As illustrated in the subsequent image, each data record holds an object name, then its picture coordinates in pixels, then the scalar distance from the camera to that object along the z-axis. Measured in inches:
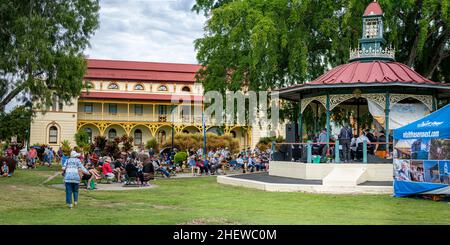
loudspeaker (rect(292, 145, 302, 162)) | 934.4
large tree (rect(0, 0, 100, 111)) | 1171.9
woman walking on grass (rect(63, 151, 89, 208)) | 539.2
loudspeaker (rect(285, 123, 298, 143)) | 965.2
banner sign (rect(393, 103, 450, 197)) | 606.2
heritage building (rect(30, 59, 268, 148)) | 2343.8
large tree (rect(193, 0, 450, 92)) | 1096.8
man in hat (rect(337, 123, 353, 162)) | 850.8
